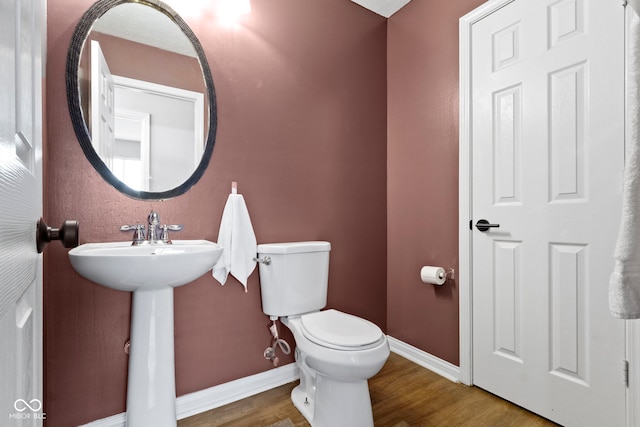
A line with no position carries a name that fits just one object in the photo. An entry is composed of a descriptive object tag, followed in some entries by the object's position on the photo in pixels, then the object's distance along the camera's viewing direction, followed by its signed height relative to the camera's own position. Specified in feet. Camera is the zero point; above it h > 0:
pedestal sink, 3.94 -1.54
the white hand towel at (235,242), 5.41 -0.51
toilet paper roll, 6.28 -1.27
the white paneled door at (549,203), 4.38 +0.12
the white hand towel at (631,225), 1.89 -0.09
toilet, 4.24 -1.78
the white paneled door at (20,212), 1.15 +0.00
